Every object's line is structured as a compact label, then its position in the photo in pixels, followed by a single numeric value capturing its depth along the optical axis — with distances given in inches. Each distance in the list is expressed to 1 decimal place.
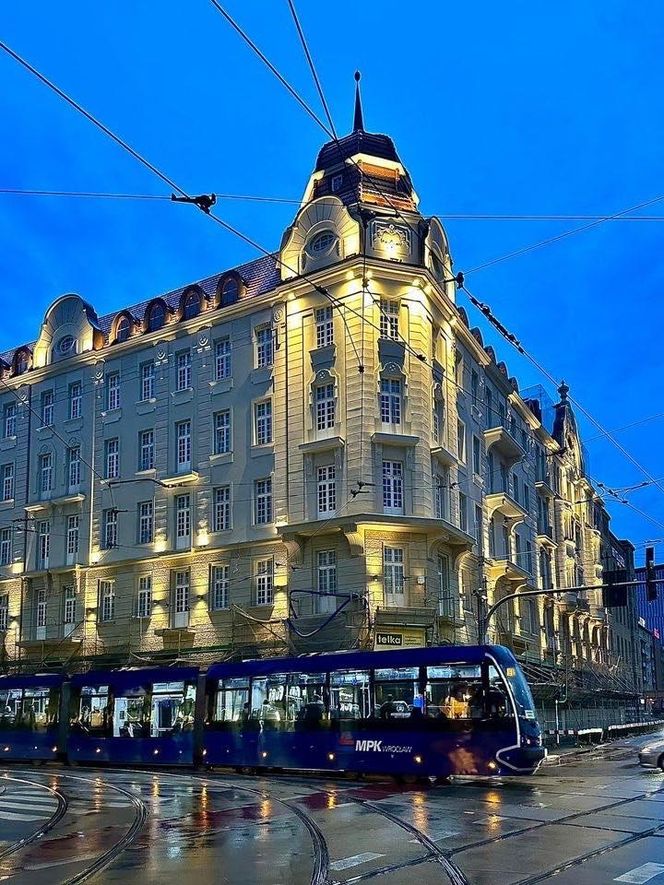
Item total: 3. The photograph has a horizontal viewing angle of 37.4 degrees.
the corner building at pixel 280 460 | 1413.6
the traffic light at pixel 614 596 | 1123.3
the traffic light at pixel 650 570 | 1053.8
